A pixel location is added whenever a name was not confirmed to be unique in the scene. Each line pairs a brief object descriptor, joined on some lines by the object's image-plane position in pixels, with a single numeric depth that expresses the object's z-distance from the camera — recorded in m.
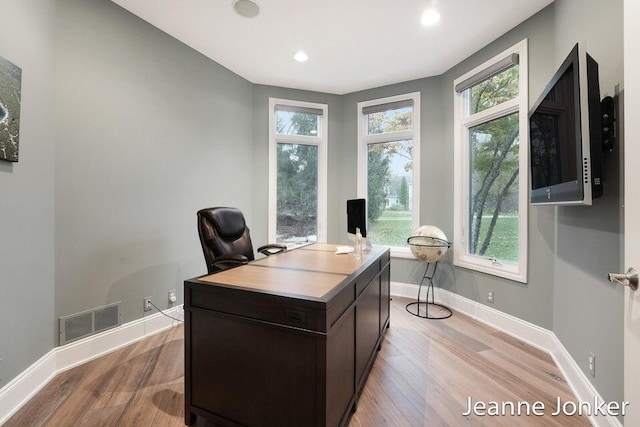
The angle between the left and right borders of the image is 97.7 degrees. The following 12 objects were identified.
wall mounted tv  1.40
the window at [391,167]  3.76
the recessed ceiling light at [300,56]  3.08
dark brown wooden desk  1.21
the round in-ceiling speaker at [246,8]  2.31
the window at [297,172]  3.97
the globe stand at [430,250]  3.08
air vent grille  2.03
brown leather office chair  2.13
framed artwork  1.53
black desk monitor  2.37
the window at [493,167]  2.59
